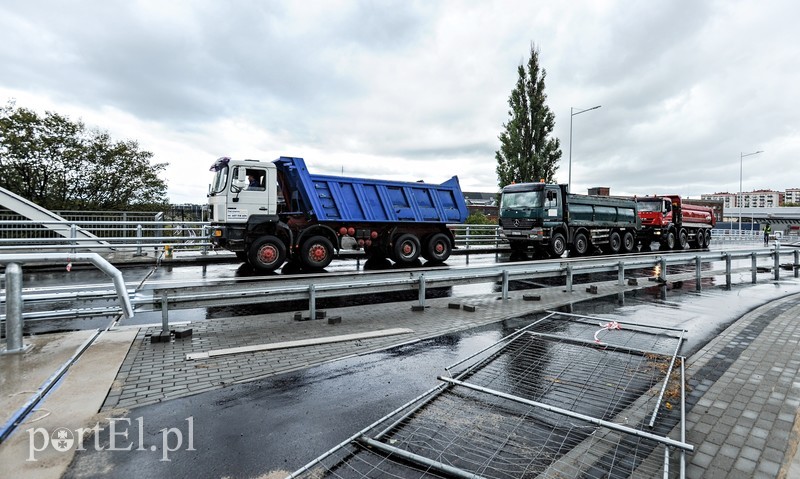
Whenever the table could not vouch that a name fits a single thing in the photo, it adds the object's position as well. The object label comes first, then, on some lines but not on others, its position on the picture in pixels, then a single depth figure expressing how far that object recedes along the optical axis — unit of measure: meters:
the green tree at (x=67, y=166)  20.09
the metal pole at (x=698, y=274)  10.24
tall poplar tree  30.84
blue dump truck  11.62
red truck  23.20
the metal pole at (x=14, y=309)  4.59
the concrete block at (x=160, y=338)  5.29
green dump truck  17.47
